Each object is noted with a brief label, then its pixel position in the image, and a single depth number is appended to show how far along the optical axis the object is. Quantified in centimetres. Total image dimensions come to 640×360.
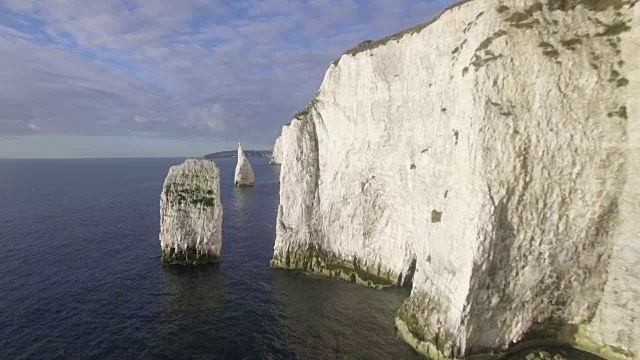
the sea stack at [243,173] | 12175
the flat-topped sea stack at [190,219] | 4641
